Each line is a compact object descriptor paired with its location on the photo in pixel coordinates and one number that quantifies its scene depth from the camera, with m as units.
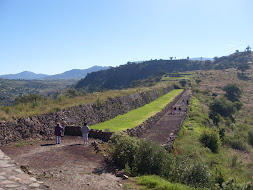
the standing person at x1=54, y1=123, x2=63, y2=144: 10.85
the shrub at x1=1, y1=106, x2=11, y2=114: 11.62
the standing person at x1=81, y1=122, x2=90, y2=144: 11.38
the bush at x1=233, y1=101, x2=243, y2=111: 43.51
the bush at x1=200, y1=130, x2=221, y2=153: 16.62
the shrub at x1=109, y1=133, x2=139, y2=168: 8.58
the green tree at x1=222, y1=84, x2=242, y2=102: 52.16
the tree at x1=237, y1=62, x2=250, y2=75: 88.75
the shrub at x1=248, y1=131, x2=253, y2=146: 24.68
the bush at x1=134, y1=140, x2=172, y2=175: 8.11
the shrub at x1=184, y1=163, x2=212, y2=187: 7.98
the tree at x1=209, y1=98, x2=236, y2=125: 34.53
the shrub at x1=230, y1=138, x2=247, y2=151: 21.18
